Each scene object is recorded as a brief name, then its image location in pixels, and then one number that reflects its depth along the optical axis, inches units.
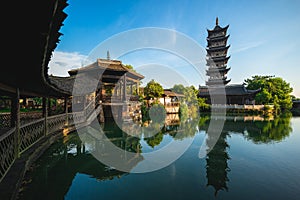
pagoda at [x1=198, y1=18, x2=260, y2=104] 1286.3
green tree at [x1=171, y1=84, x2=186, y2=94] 1304.5
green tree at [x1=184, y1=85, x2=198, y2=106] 1210.0
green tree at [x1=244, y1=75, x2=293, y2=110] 1202.0
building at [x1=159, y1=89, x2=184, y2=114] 1033.4
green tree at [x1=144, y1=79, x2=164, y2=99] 923.4
